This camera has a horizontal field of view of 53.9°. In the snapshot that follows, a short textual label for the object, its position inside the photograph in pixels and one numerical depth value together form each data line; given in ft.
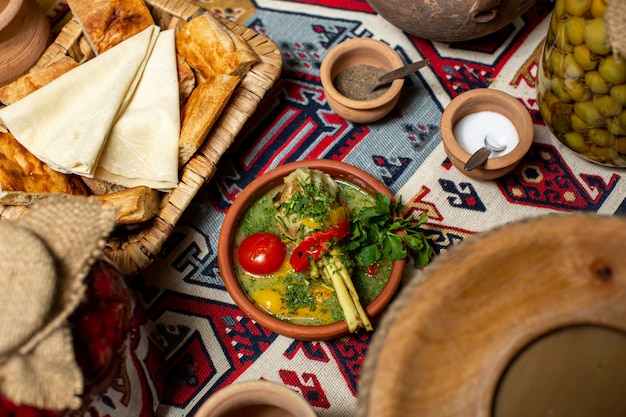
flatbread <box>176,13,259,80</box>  4.77
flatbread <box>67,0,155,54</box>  4.98
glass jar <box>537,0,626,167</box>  3.95
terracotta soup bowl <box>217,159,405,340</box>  4.27
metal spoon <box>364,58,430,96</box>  4.95
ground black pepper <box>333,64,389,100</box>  5.24
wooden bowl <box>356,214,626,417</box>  2.45
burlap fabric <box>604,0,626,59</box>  3.29
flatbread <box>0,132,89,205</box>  4.56
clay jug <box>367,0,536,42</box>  4.82
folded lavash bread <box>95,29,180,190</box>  4.54
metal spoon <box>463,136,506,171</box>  4.67
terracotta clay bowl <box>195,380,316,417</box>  3.53
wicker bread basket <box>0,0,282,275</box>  4.33
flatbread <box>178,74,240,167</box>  4.58
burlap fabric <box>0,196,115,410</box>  2.66
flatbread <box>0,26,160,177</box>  4.48
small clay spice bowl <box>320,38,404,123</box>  4.99
